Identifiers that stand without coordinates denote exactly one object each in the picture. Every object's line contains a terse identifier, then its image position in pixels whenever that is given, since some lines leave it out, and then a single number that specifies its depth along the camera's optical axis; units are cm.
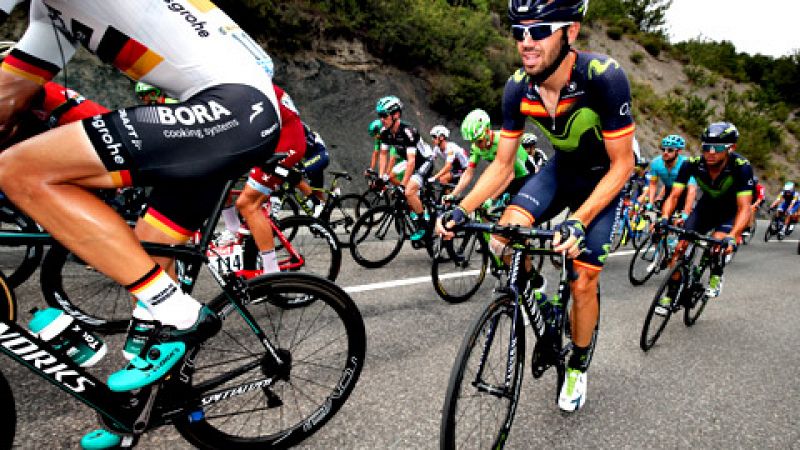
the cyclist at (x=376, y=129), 848
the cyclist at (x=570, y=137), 229
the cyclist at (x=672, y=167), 730
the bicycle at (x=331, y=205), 585
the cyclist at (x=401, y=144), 712
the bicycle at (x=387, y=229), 591
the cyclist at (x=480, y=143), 546
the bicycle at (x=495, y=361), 189
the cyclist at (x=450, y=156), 771
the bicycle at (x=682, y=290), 395
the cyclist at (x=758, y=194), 1024
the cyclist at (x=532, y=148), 908
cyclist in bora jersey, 135
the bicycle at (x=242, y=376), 158
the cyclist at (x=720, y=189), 467
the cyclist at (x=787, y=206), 1478
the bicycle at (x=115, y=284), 287
